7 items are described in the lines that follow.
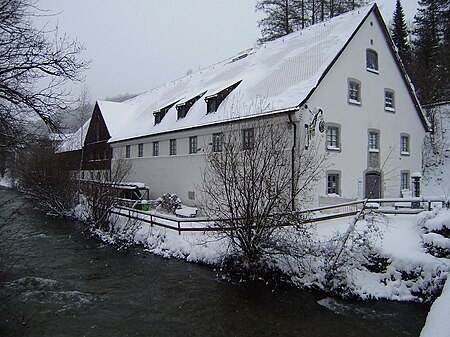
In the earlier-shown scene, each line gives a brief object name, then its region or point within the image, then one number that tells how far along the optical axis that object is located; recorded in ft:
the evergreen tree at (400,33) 117.19
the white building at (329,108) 52.75
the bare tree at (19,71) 20.01
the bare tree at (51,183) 70.74
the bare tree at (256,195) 34.63
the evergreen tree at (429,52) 99.86
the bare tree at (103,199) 53.78
